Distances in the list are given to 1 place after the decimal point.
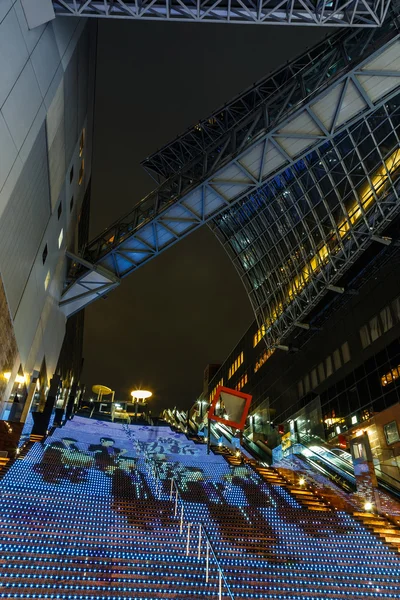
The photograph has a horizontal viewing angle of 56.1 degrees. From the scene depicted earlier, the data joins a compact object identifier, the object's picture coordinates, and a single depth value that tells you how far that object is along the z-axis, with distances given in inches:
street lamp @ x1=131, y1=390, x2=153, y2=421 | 1494.3
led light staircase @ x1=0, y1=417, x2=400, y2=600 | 242.5
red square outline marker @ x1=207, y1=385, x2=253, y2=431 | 839.3
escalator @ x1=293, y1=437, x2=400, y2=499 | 476.0
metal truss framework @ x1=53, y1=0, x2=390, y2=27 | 514.3
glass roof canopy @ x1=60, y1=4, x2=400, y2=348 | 720.3
